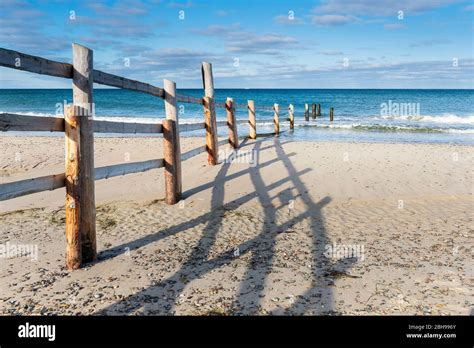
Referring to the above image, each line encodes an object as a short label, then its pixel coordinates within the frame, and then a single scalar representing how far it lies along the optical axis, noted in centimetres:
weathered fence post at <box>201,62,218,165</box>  956
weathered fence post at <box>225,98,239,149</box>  1199
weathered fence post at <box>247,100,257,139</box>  1534
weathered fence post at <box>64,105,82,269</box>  412
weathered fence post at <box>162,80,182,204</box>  651
